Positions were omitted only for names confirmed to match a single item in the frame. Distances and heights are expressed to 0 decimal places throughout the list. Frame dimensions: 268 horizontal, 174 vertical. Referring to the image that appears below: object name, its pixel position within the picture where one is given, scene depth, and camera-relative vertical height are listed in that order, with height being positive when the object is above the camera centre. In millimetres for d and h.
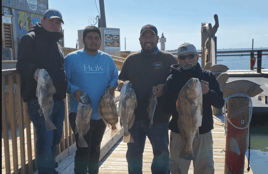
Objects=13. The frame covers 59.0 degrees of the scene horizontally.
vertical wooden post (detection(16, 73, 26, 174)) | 2975 -810
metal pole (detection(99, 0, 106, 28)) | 12562 +2218
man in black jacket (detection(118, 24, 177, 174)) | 2922 -556
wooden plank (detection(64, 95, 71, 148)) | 3980 -1181
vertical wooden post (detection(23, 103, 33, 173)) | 3143 -1085
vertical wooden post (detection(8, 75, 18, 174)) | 2854 -748
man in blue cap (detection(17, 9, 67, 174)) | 2635 -104
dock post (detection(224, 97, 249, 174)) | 3139 -1037
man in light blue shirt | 2906 -236
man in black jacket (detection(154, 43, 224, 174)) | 2660 -500
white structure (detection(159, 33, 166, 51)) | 15769 +1259
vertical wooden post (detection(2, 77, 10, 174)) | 2719 -834
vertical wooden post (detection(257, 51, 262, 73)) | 11829 -42
